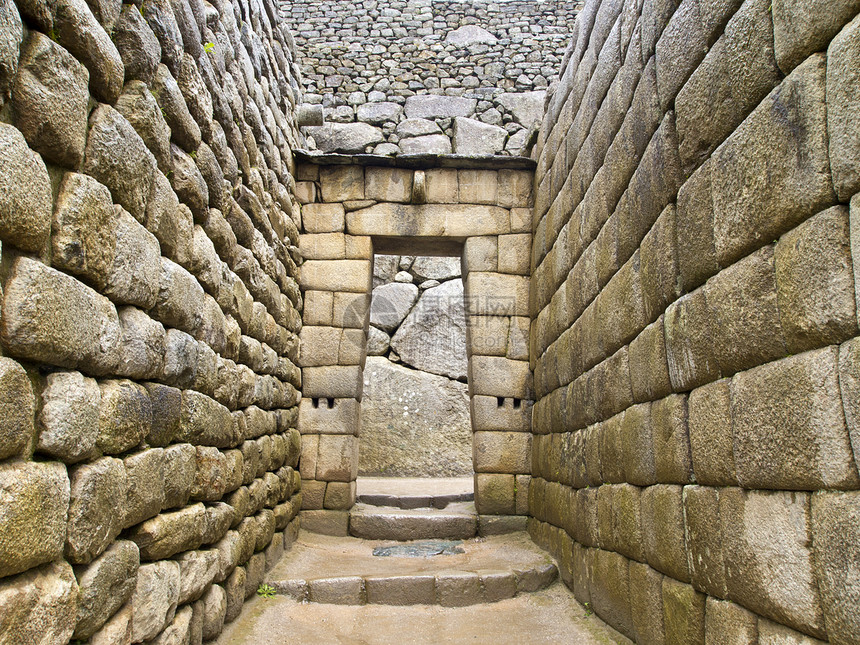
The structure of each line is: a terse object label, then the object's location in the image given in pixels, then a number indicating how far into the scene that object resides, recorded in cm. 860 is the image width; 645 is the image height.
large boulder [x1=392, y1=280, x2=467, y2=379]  1040
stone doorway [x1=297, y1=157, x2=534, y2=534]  573
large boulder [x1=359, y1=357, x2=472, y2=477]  934
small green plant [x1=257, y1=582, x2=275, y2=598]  399
